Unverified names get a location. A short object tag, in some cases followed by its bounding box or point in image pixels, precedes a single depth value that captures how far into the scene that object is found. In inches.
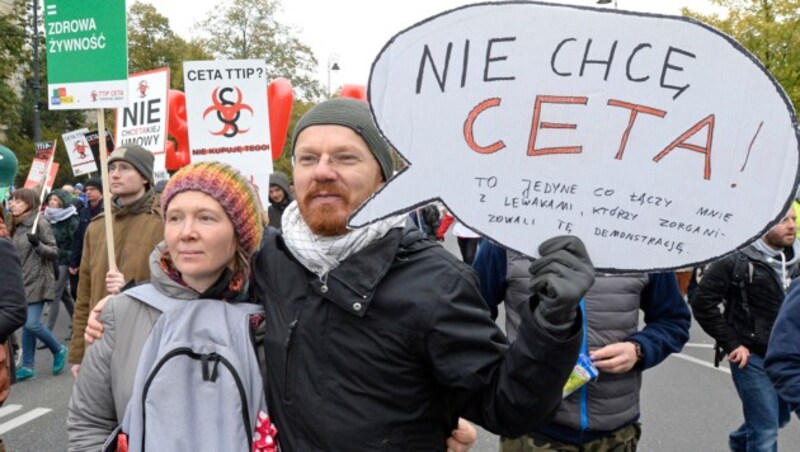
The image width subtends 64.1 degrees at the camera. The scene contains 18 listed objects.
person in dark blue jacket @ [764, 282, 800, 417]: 83.9
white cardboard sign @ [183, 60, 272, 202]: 188.2
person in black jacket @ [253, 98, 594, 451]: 56.4
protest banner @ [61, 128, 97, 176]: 411.1
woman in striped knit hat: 63.8
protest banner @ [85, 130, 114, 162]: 400.5
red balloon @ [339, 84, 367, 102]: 264.7
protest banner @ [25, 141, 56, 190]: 341.7
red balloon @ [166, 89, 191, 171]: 276.1
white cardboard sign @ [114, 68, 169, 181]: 213.2
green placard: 121.7
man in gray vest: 90.4
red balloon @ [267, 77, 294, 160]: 259.3
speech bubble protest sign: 50.6
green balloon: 139.6
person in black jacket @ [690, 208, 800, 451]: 136.9
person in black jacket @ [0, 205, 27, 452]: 106.2
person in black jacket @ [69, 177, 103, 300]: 292.8
